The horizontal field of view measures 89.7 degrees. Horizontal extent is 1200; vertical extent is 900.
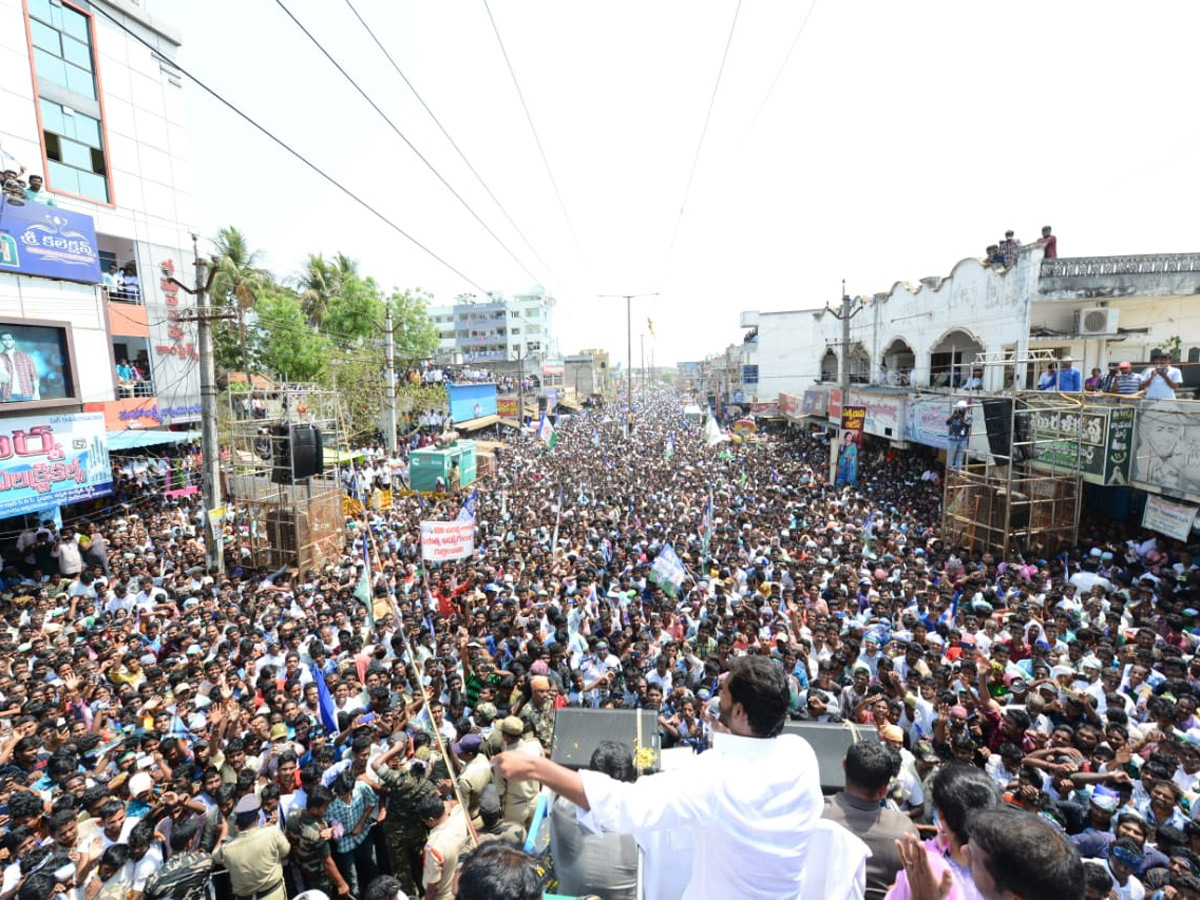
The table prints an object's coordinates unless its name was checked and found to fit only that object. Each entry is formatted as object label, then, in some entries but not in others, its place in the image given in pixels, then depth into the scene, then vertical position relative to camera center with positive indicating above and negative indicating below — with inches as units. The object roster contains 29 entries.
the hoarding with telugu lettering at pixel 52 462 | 497.7 -70.3
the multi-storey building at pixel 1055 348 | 407.8 +25.4
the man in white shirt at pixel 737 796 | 63.3 -46.4
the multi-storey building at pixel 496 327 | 3112.7 +252.9
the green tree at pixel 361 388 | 1149.1 -19.6
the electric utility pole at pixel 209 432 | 467.2 -41.1
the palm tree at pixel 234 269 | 1149.7 +226.5
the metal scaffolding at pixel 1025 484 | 451.5 -90.9
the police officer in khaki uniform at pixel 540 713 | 211.0 -121.1
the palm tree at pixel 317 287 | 1508.4 +234.6
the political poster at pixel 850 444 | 800.9 -99.1
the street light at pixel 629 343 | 1399.6 +71.6
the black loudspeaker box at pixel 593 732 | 120.0 -73.2
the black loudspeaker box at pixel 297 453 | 503.8 -64.8
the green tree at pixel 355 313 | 1369.3 +146.3
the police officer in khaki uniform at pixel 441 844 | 143.7 -115.1
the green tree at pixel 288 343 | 1137.4 +67.8
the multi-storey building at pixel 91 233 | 544.1 +162.1
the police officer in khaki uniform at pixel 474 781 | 180.4 -121.0
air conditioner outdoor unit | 668.1 +51.0
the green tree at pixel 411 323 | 1530.5 +136.9
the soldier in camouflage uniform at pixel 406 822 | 173.2 -128.6
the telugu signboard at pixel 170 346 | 828.0 +48.4
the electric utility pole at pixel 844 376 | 829.2 -7.4
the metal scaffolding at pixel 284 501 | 503.5 -105.7
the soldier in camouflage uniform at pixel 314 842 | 161.8 -124.5
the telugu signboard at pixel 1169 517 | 376.8 -97.6
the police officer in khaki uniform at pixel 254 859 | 152.3 -121.6
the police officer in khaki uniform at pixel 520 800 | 169.0 -119.9
